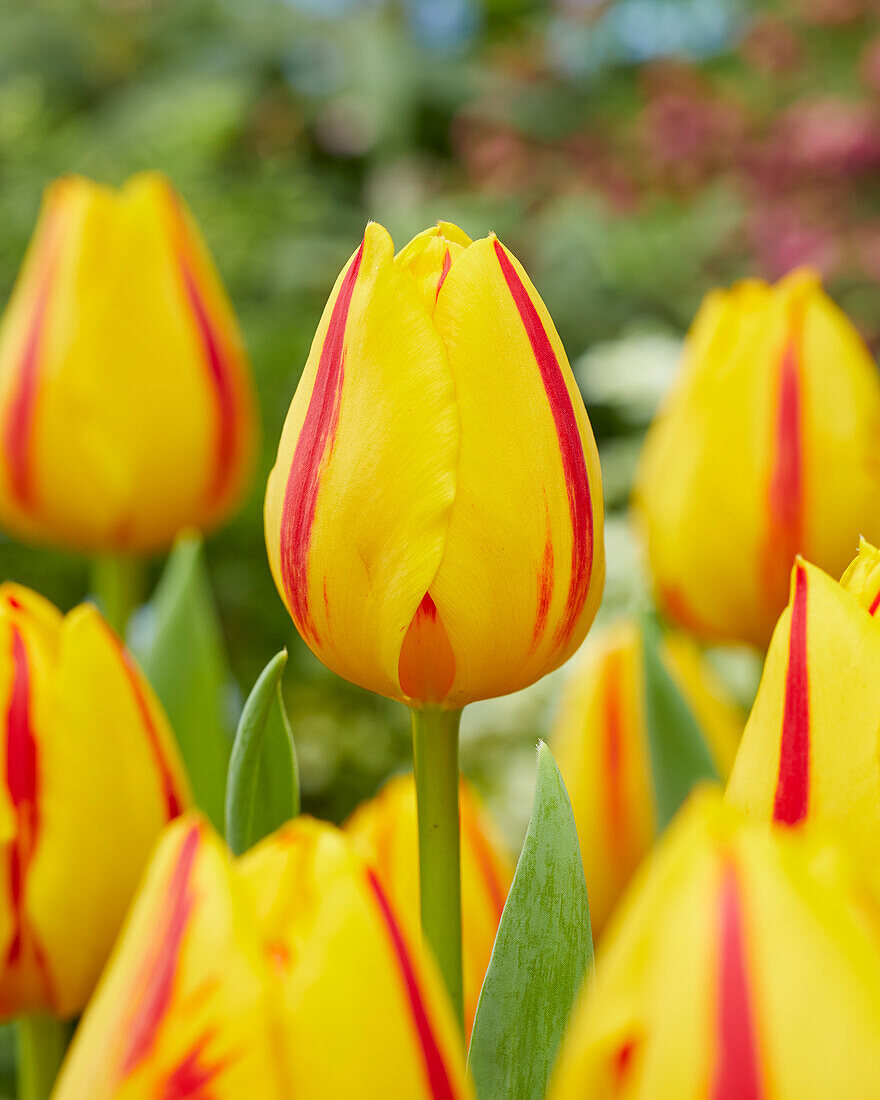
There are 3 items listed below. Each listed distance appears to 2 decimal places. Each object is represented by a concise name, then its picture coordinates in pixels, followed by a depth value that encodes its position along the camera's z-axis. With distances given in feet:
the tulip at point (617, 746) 2.83
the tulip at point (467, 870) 2.71
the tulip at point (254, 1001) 2.40
